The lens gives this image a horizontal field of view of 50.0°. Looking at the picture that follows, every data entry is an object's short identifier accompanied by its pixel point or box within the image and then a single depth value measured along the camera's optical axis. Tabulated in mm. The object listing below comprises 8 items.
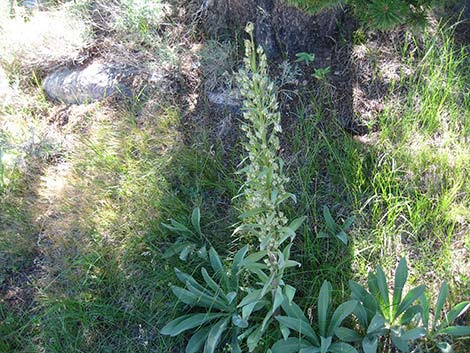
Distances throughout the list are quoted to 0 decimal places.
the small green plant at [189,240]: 2701
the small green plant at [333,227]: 2570
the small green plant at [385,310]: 2180
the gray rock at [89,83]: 3682
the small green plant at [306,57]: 3254
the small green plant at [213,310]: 2387
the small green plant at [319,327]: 2211
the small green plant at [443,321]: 2178
